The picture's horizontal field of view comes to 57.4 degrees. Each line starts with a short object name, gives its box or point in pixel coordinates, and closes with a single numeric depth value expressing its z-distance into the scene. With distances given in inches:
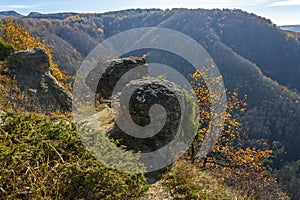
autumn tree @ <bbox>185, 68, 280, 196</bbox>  506.1
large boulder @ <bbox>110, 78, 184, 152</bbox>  321.1
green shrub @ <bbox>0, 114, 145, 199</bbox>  158.4
